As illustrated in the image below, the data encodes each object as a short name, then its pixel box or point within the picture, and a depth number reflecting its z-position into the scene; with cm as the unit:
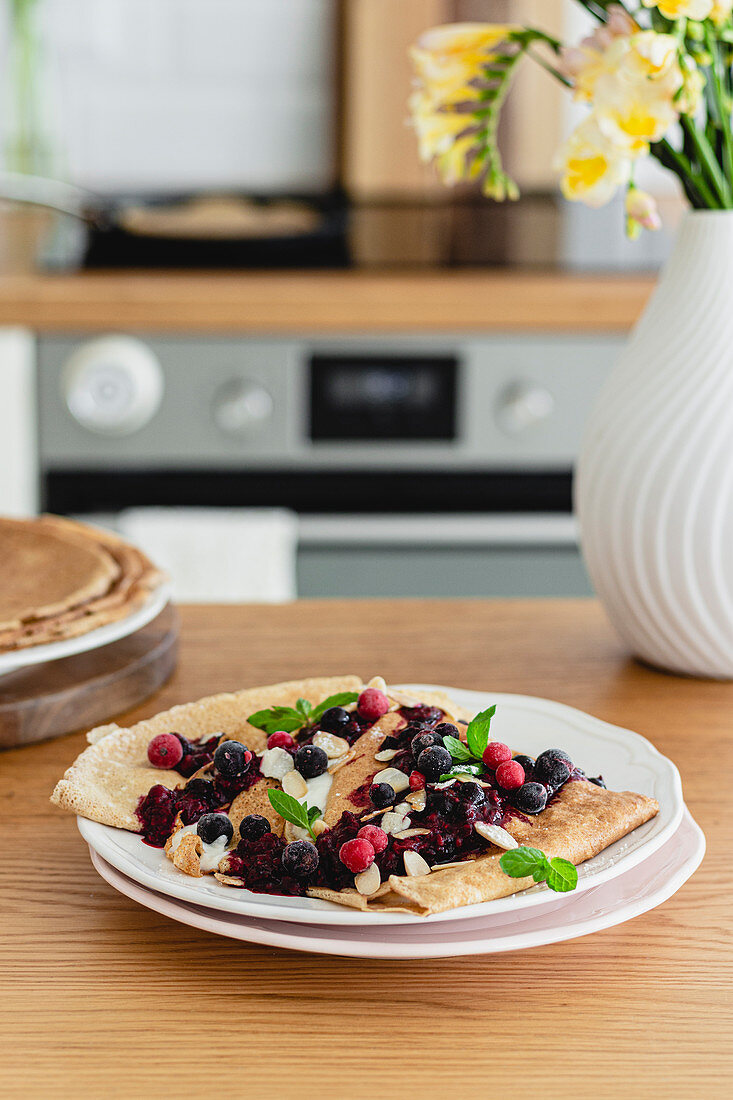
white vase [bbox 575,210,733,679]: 100
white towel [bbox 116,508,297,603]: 208
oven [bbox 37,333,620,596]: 217
